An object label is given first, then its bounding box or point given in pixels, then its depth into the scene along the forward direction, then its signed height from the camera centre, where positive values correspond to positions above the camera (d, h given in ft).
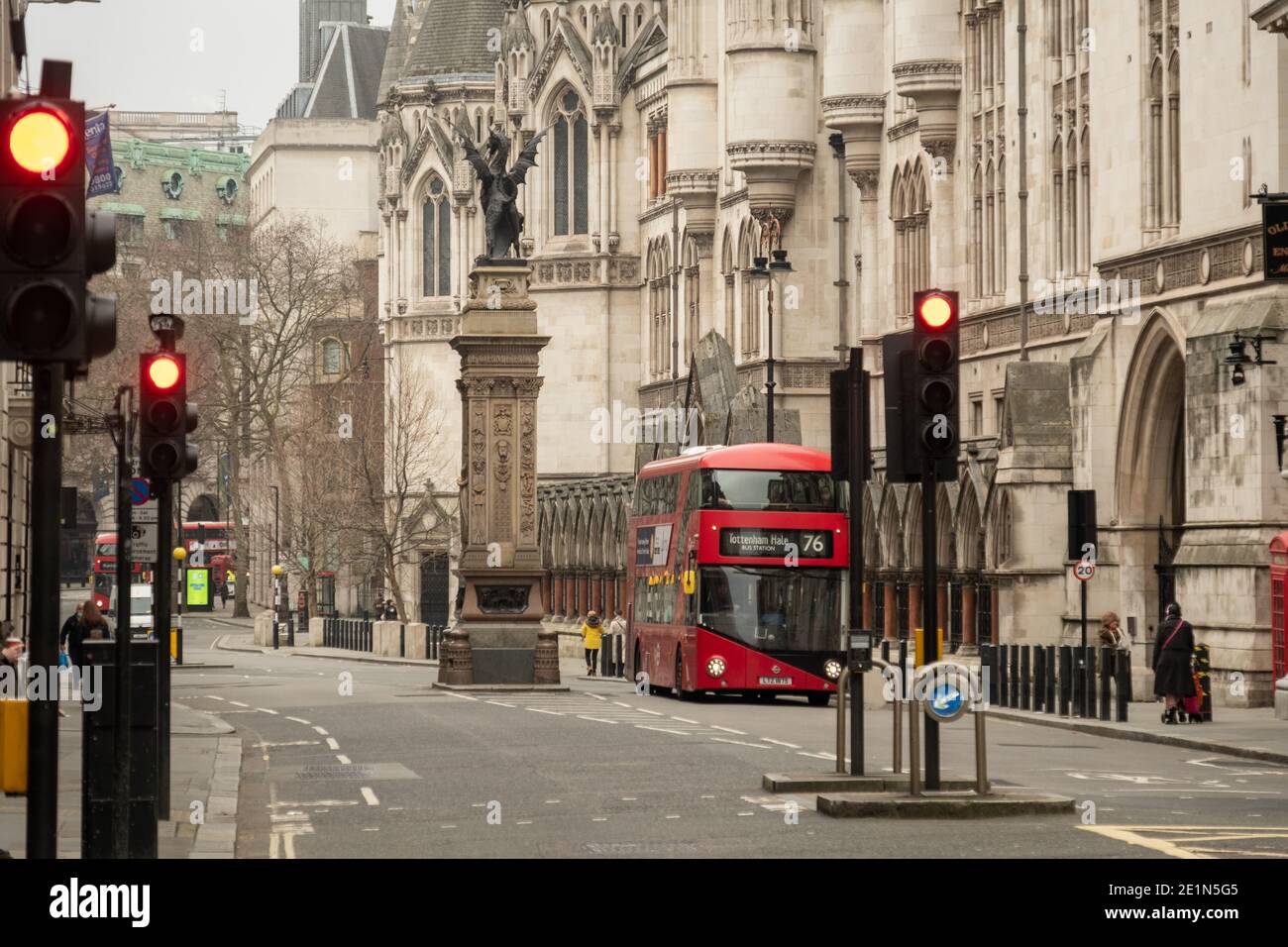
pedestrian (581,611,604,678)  195.31 -3.30
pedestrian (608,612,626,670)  190.39 -2.82
